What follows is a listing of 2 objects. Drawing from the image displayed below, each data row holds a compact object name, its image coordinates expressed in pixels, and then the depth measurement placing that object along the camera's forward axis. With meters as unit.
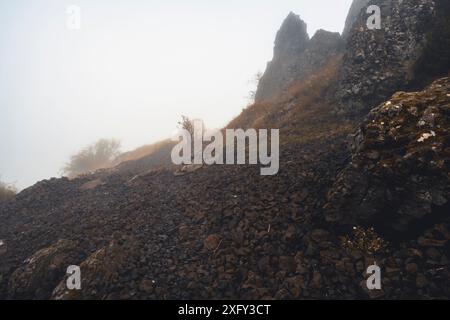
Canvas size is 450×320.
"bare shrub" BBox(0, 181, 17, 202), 21.92
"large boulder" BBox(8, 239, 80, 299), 9.66
